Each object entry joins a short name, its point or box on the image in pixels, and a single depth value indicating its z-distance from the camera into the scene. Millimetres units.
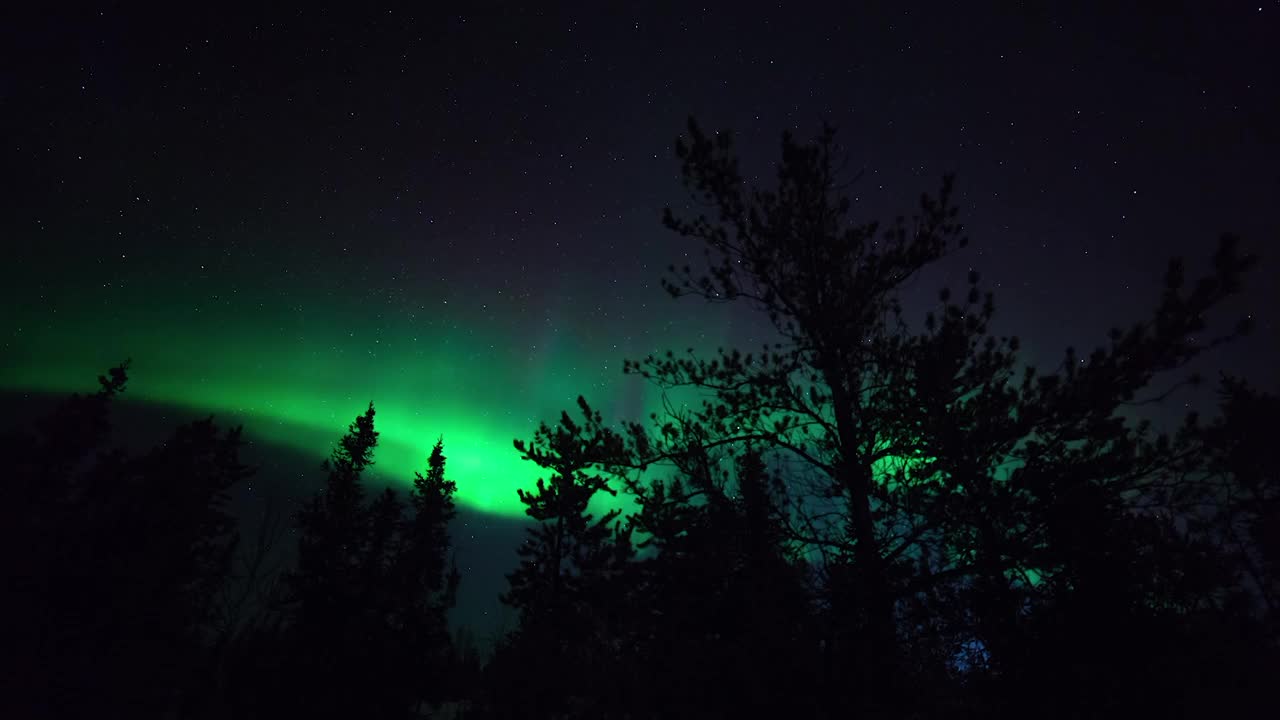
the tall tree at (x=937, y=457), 6168
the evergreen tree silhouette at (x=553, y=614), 20500
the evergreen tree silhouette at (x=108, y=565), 23609
